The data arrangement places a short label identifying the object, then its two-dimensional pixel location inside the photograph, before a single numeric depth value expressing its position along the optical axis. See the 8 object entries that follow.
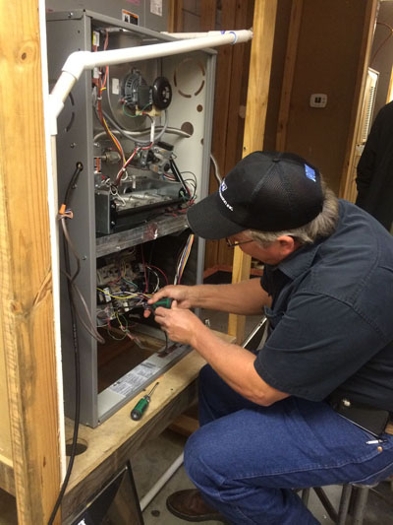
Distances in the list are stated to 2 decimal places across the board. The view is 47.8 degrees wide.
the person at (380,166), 2.14
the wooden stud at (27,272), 0.64
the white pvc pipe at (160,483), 1.42
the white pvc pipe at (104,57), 0.74
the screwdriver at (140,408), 1.13
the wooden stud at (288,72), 3.04
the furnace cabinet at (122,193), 0.91
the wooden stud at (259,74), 1.38
